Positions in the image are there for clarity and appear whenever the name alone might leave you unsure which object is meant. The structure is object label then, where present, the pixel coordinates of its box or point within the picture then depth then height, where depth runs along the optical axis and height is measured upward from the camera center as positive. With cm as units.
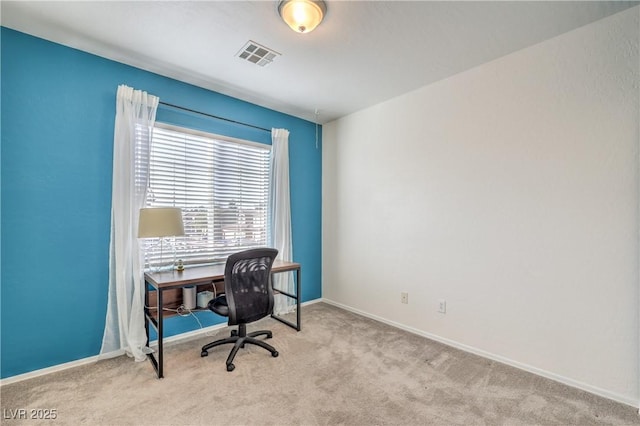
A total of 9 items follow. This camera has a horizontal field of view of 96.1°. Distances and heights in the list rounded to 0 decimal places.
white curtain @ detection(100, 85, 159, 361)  245 -25
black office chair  241 -71
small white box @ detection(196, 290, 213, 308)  273 -82
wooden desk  224 -56
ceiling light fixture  183 +131
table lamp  237 -7
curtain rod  282 +106
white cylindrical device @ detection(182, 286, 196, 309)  266 -77
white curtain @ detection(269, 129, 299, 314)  360 +9
